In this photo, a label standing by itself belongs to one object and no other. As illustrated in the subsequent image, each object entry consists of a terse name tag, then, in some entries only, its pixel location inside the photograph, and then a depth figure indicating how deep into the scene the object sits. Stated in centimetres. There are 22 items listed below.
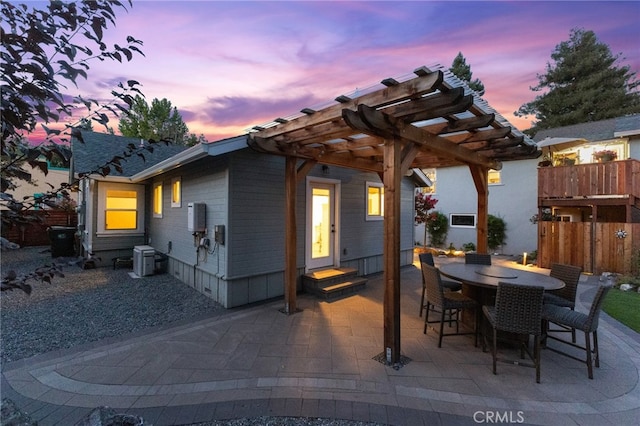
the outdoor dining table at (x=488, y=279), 387
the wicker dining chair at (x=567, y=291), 417
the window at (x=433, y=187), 1545
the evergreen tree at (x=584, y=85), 1788
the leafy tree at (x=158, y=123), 2464
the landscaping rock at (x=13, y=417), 149
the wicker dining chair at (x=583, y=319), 323
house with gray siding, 559
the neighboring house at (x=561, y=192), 888
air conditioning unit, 778
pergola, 307
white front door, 687
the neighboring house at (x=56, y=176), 1797
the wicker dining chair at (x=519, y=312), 322
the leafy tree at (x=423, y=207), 1223
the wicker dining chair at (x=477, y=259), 551
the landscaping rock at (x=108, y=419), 171
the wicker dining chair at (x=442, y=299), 401
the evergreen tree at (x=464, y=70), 2234
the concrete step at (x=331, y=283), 613
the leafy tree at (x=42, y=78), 127
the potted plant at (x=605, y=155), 1021
